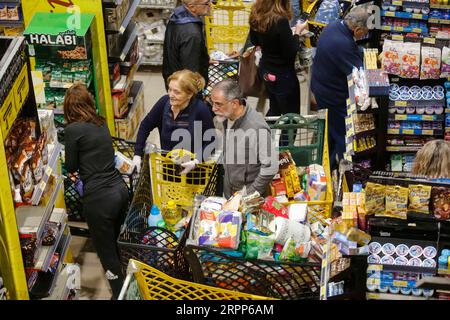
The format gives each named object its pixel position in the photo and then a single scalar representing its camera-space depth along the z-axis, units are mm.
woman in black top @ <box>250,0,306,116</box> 7281
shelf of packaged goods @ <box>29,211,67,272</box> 5199
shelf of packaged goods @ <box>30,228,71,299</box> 5293
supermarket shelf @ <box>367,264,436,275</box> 4320
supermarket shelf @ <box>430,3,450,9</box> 7410
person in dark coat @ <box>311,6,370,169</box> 6973
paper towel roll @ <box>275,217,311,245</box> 4914
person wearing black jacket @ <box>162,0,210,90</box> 6895
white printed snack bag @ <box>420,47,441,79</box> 6027
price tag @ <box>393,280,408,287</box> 4352
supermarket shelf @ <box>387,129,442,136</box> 6211
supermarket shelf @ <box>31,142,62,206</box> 5043
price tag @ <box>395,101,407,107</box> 6074
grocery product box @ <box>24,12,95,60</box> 7016
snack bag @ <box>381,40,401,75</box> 6102
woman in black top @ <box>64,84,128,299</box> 5699
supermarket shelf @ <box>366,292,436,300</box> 4328
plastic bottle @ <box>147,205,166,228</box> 5727
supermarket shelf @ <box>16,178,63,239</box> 4934
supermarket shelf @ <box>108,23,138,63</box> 7700
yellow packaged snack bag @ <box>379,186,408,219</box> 4328
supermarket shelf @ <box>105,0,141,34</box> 7498
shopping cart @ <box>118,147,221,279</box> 5113
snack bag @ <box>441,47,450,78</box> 5984
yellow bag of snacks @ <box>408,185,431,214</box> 4328
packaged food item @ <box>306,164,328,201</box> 5836
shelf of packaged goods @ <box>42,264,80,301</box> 5426
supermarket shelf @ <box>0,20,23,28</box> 7387
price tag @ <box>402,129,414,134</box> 6207
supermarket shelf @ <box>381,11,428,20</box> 7492
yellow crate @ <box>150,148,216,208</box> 6164
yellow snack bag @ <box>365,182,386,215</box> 4371
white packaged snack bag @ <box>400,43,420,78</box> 6051
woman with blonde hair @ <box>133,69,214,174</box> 5996
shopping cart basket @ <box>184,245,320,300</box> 4805
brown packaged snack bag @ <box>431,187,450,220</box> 4309
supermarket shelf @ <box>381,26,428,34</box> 7633
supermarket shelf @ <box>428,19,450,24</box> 7498
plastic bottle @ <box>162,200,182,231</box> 5969
